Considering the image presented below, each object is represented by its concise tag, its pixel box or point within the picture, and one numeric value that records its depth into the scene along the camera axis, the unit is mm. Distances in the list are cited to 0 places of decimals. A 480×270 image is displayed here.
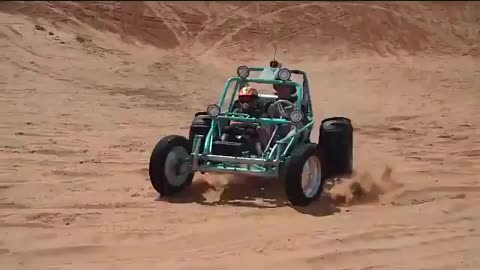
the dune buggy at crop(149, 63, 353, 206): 14633
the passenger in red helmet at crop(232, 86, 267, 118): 16312
